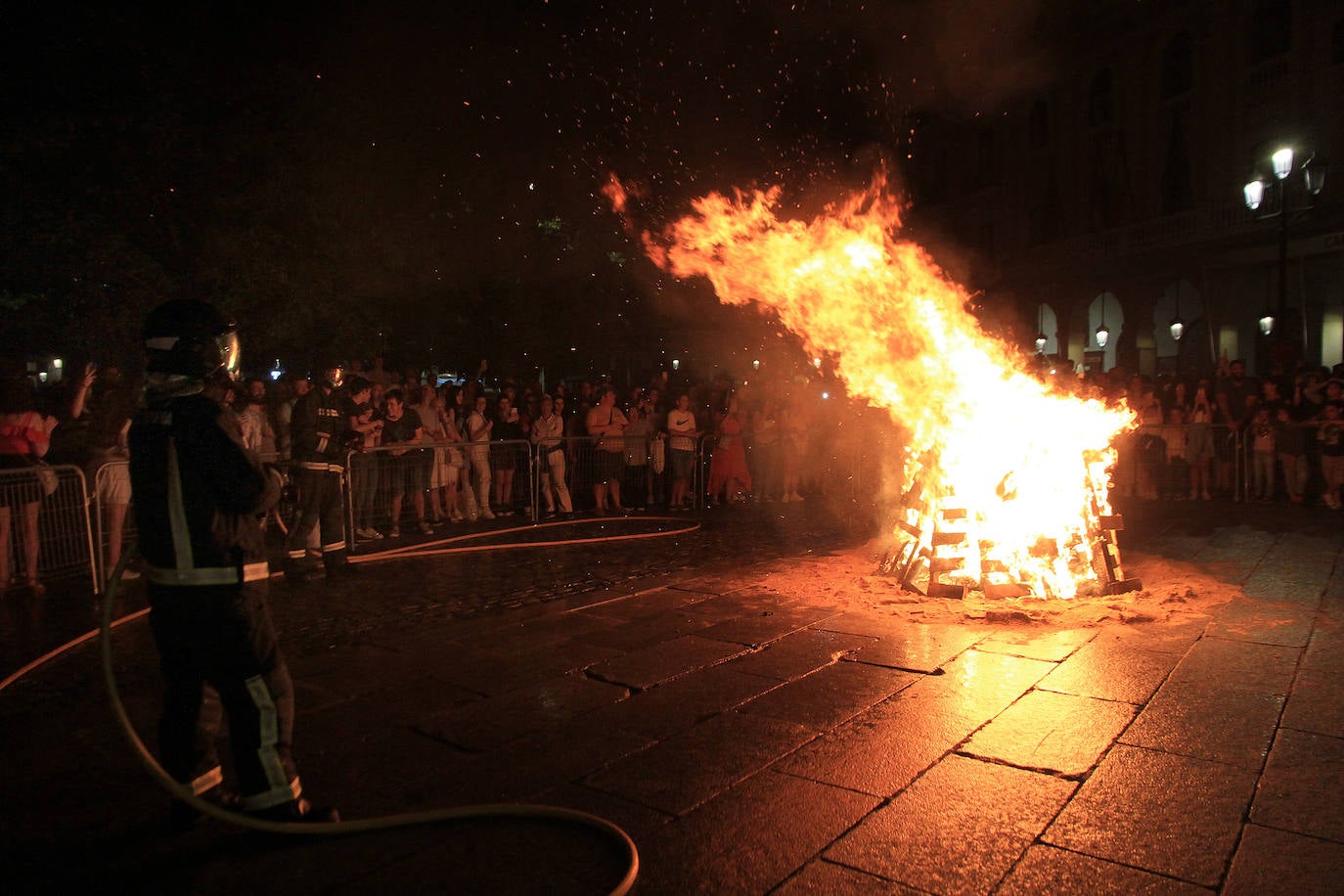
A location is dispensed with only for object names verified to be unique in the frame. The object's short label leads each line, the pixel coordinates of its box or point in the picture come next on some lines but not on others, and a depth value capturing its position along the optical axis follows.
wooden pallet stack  7.62
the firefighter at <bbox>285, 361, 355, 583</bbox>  8.44
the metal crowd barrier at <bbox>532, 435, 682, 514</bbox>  13.78
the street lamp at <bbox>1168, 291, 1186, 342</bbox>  32.28
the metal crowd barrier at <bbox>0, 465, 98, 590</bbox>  8.60
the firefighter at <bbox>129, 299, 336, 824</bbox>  3.59
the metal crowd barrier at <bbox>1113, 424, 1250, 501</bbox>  14.24
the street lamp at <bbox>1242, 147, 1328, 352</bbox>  15.29
